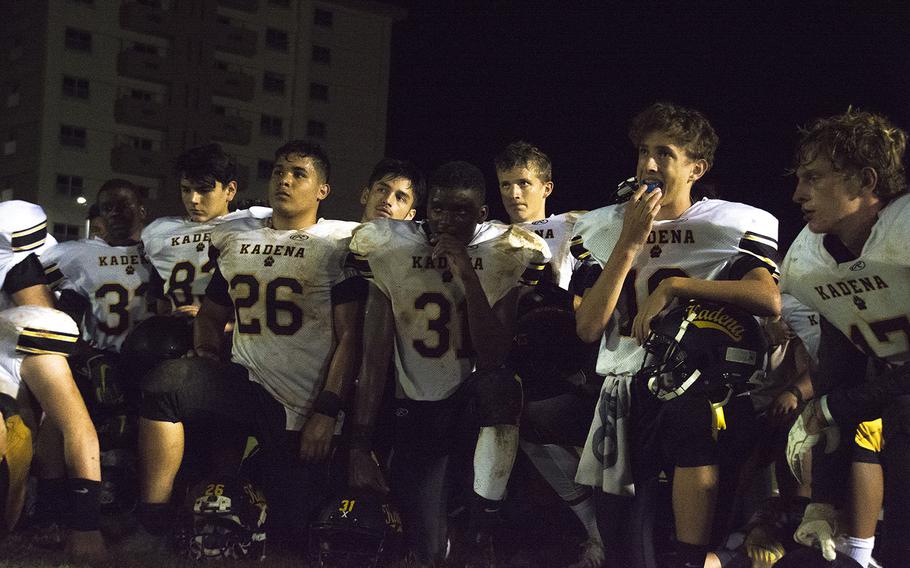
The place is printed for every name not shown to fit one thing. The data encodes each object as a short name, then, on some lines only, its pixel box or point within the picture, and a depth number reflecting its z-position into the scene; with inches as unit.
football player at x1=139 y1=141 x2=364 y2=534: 166.2
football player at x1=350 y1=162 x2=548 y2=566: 163.0
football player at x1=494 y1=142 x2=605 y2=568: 162.9
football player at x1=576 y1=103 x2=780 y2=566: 136.0
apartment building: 1101.7
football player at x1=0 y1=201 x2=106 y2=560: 162.1
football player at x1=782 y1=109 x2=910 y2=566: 122.4
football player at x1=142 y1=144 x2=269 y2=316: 201.9
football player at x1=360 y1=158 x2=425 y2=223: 218.8
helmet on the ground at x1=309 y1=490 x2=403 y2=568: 157.8
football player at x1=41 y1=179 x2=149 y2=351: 209.0
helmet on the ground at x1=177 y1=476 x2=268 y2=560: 159.8
